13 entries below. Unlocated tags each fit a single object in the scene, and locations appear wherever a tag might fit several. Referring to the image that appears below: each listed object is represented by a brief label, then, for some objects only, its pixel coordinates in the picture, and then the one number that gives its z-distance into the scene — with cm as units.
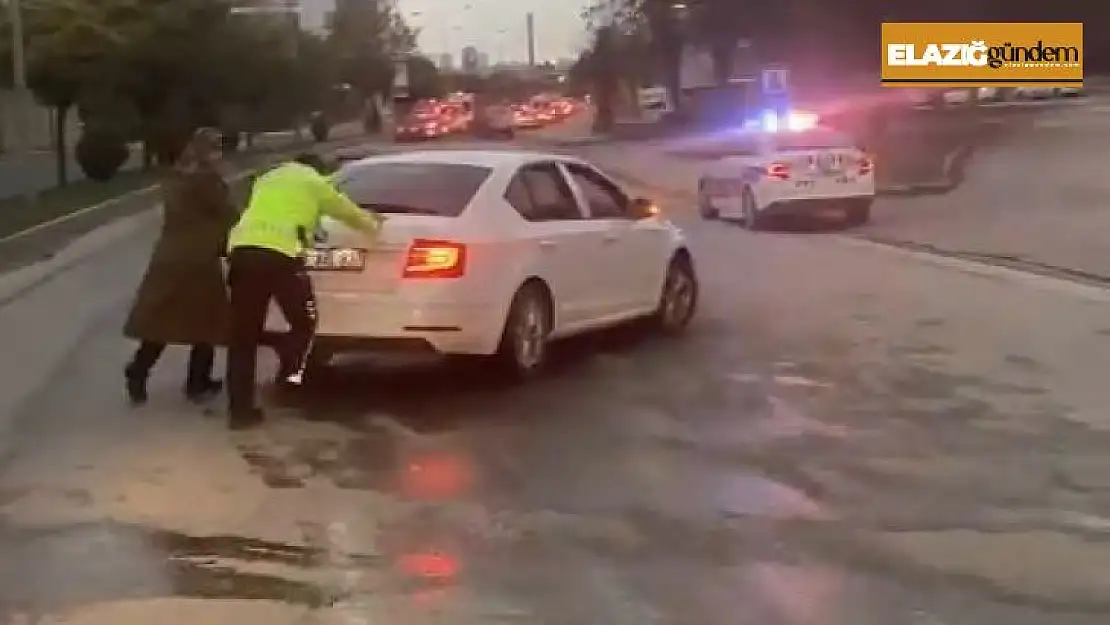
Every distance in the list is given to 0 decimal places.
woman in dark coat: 1049
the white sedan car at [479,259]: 1077
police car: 2480
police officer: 992
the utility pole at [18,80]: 3566
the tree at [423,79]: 13192
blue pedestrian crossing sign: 3672
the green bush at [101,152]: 4372
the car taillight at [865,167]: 2511
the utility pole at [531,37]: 18388
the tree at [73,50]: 4266
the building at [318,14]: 10856
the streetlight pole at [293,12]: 5921
